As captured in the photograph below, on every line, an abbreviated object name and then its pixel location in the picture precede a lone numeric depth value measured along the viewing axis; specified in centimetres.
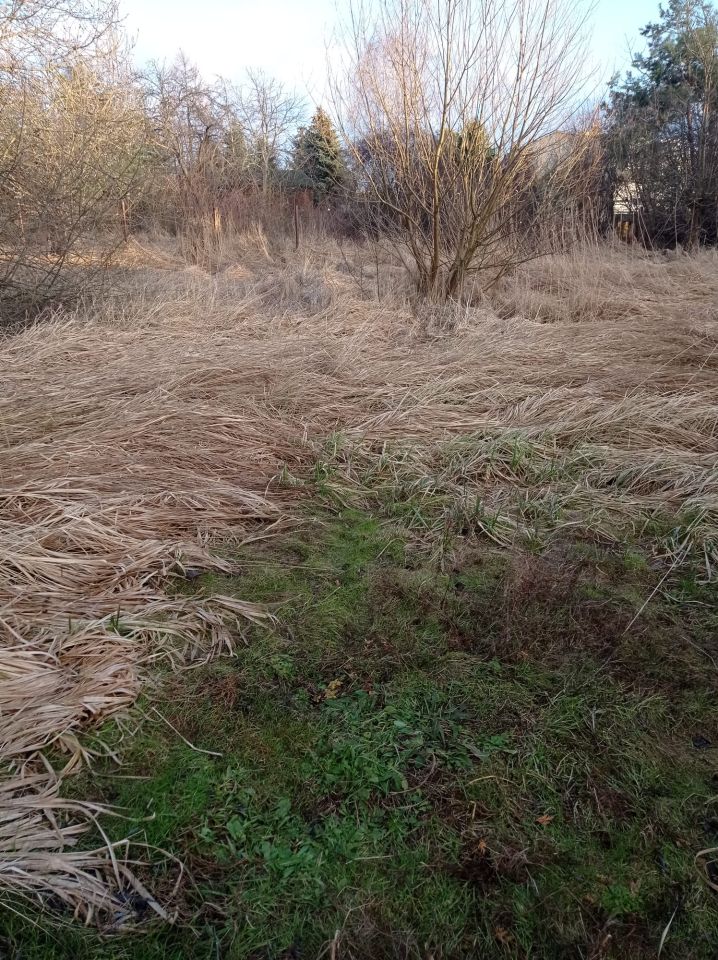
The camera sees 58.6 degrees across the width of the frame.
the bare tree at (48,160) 640
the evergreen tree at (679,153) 1267
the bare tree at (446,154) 638
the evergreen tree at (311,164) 1919
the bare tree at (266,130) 2061
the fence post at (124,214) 971
